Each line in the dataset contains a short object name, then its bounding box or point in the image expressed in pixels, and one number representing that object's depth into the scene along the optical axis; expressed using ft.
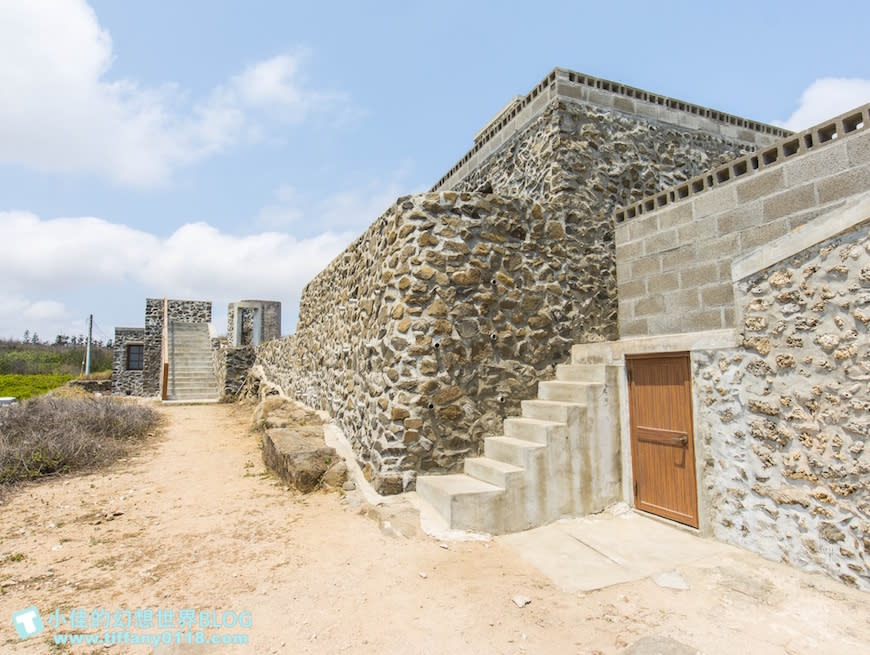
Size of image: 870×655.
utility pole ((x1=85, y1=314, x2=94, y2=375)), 94.63
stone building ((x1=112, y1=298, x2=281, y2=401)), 64.75
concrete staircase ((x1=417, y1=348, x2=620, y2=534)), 14.52
